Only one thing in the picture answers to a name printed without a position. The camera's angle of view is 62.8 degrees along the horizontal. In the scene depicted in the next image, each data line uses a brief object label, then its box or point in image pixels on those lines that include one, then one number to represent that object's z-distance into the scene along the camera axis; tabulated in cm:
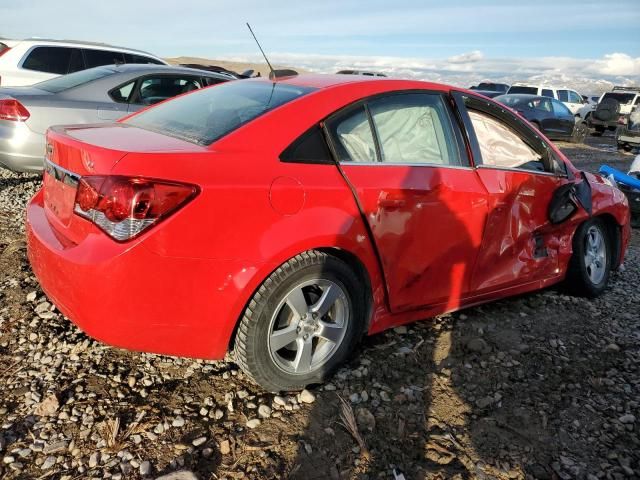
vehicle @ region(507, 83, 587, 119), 2262
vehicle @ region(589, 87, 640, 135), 1664
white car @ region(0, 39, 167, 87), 830
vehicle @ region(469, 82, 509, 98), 2800
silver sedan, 522
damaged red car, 213
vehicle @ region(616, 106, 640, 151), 1538
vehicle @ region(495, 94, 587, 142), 1636
